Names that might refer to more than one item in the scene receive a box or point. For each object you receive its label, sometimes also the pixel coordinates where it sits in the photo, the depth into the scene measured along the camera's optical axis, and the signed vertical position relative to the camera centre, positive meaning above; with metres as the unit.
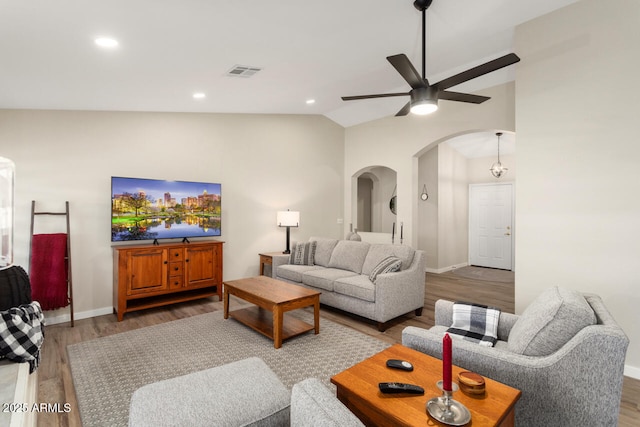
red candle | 1.24 -0.58
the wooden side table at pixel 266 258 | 5.18 -0.73
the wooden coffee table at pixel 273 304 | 3.15 -0.93
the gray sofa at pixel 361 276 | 3.61 -0.81
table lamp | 5.45 -0.09
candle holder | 1.22 -0.78
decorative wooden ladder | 3.67 -0.49
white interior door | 7.45 -0.29
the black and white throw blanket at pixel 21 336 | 1.91 -0.75
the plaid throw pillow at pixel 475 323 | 2.23 -0.80
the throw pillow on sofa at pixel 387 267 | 3.80 -0.63
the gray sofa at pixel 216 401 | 1.39 -0.87
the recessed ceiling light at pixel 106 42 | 2.37 +1.29
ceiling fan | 2.26 +1.04
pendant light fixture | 7.15 +0.98
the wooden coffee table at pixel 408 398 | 1.27 -0.80
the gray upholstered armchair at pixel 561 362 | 1.43 -0.73
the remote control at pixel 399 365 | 1.63 -0.77
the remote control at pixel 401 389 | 1.42 -0.77
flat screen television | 4.05 +0.07
